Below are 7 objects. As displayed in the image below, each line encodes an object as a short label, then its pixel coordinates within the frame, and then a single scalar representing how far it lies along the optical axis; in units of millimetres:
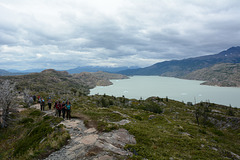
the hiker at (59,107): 25350
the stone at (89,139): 14156
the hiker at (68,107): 23891
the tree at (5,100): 26555
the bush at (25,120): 28453
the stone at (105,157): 10983
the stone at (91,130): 17750
